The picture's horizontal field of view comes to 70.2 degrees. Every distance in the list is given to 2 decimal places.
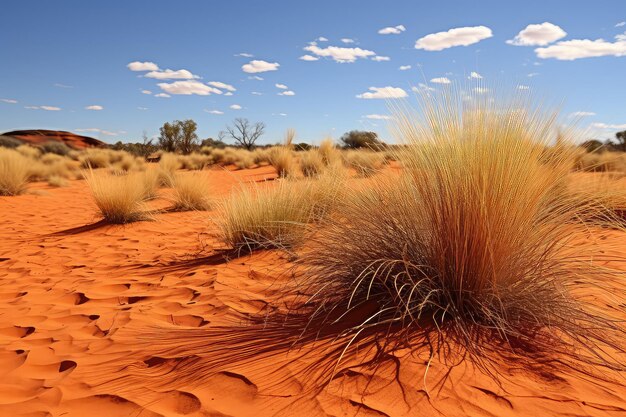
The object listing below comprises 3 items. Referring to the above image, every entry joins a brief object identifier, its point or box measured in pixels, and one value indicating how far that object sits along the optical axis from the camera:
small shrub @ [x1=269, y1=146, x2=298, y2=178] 14.83
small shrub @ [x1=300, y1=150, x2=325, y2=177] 12.75
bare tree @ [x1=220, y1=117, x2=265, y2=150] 30.35
